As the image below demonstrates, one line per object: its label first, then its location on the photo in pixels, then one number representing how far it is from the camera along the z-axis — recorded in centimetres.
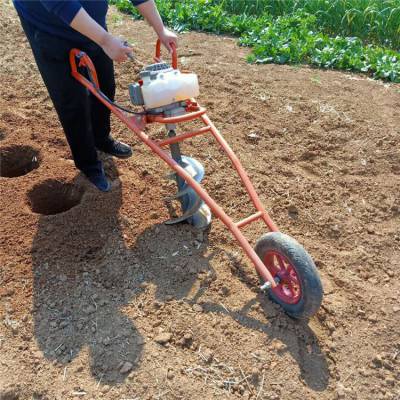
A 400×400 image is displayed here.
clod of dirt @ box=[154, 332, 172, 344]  257
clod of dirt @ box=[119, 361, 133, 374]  245
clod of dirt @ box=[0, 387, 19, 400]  234
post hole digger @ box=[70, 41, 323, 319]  246
